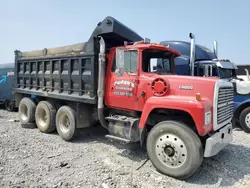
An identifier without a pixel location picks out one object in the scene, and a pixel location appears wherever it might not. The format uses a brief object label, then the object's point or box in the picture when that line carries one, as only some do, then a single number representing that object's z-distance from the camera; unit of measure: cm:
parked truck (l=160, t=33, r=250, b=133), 709
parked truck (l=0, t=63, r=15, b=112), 1168
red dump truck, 370
